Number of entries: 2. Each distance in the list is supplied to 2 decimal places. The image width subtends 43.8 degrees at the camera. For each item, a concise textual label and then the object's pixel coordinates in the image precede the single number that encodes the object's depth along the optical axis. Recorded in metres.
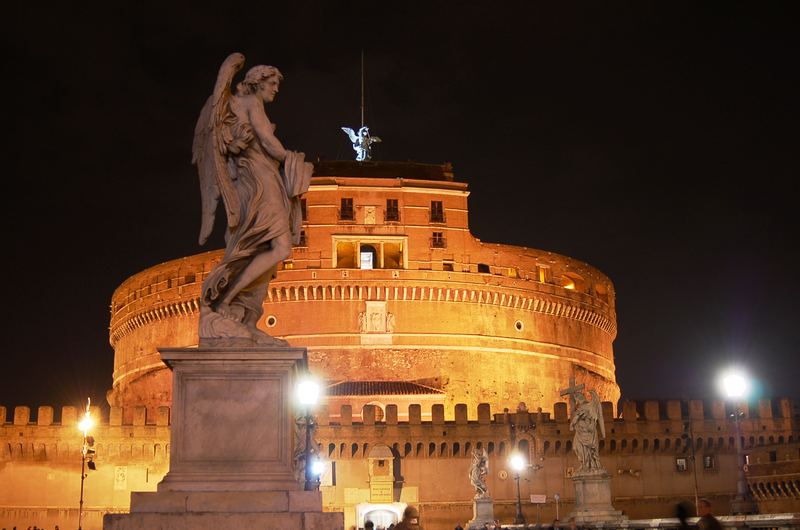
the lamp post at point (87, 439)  32.04
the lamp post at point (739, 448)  20.25
